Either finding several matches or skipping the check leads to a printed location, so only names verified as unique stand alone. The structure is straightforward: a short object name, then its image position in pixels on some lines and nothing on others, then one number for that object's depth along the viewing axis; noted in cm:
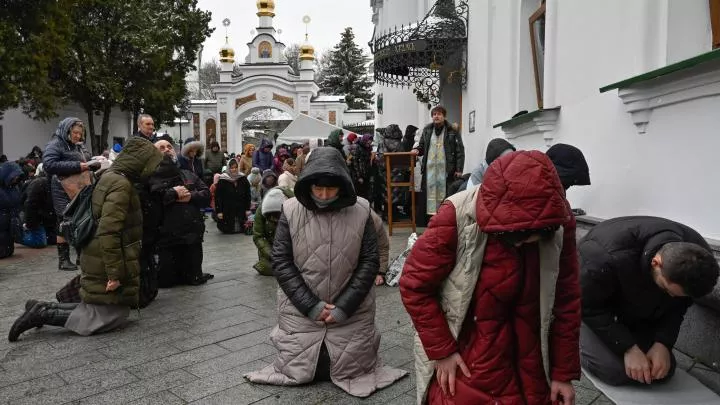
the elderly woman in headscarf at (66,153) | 689
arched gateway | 4075
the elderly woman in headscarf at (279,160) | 1195
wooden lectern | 938
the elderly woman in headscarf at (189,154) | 923
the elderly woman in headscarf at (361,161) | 1152
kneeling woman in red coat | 217
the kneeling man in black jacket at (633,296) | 304
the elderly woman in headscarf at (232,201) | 1151
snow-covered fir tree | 5719
